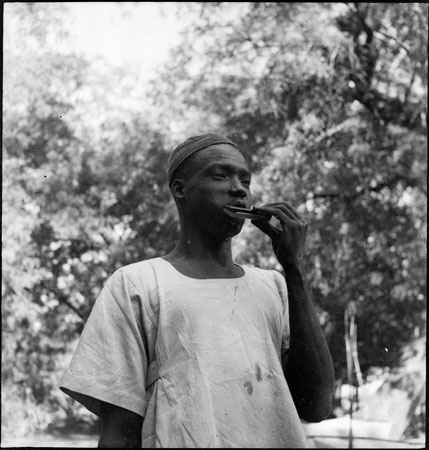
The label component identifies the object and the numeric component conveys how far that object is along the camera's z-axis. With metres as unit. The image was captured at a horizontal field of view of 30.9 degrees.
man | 1.35
